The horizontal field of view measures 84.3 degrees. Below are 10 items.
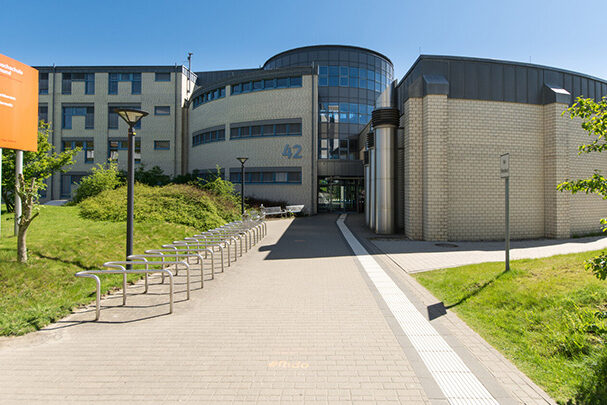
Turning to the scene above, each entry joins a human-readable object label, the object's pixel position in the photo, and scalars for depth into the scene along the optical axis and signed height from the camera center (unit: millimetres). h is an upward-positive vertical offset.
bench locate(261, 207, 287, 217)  23341 -186
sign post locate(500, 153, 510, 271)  6673 +747
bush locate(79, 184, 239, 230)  13859 +41
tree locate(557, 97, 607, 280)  3408 +694
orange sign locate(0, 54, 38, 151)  8742 +2783
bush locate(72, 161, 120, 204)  19781 +1377
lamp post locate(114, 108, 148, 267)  7574 +842
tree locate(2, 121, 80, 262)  6770 +1584
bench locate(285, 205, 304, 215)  24812 +30
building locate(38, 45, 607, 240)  13477 +4671
